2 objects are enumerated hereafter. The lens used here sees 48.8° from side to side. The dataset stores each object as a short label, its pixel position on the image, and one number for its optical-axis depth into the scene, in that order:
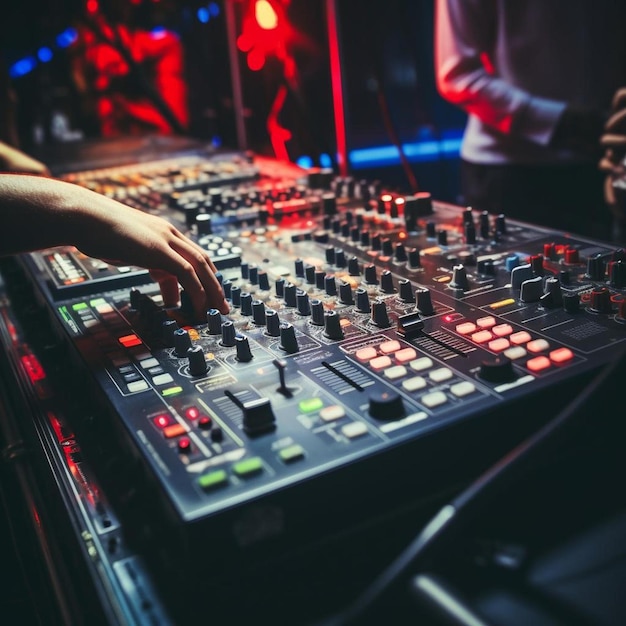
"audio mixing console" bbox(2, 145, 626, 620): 0.79
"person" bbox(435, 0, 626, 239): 2.23
